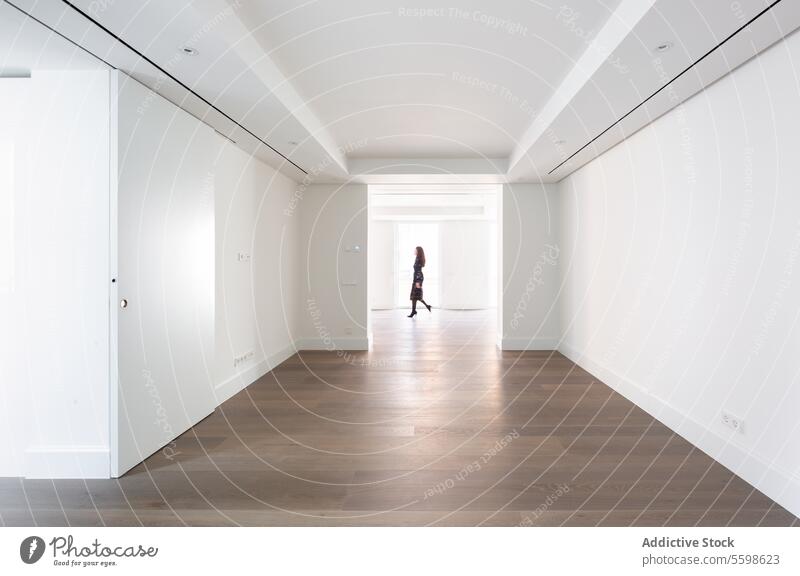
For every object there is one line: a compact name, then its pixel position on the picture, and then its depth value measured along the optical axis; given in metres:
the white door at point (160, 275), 2.84
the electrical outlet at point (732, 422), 2.79
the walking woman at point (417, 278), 11.34
